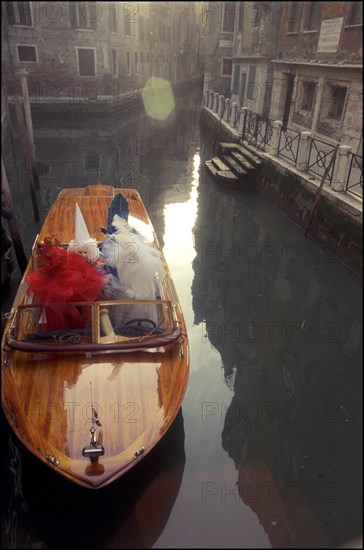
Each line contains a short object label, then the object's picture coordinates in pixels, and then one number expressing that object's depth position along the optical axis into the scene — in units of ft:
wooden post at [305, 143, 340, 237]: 21.17
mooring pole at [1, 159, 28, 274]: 19.47
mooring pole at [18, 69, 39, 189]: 29.25
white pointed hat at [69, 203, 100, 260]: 15.55
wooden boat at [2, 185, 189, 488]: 10.03
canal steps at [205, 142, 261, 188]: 35.12
